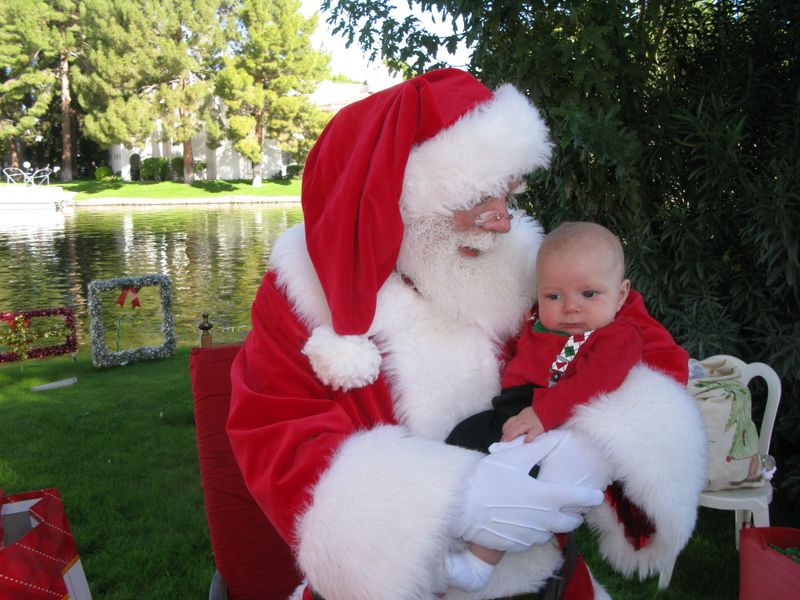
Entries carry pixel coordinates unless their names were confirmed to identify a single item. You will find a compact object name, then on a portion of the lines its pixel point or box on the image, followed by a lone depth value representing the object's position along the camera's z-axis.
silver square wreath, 6.32
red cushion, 1.89
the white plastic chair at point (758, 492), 2.68
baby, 1.53
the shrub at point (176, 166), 35.44
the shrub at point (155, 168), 35.28
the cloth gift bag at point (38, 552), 1.72
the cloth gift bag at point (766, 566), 2.16
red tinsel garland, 6.32
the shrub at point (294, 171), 35.84
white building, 36.28
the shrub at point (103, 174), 36.56
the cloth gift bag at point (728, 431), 2.66
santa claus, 1.37
